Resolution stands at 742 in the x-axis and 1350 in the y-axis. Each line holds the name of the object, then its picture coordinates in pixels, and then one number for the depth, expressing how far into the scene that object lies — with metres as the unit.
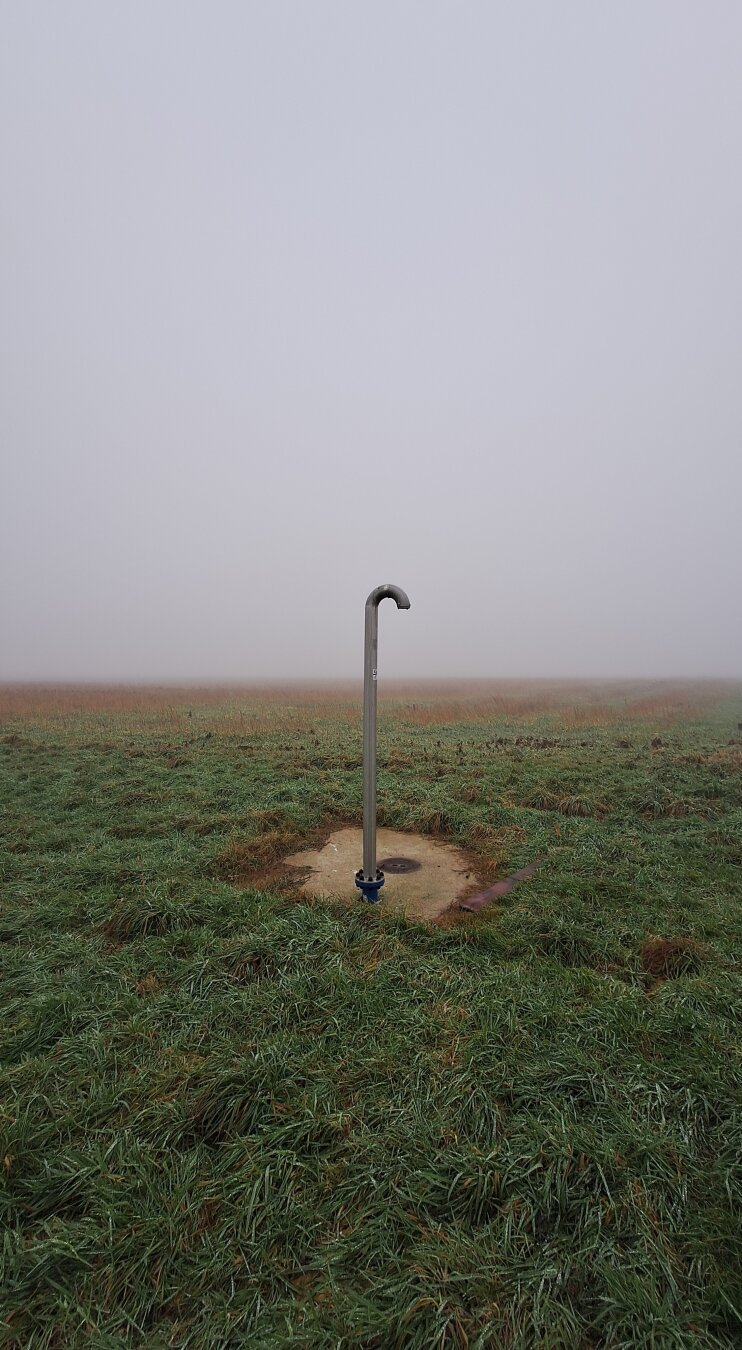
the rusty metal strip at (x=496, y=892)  5.04
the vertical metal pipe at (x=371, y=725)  4.80
